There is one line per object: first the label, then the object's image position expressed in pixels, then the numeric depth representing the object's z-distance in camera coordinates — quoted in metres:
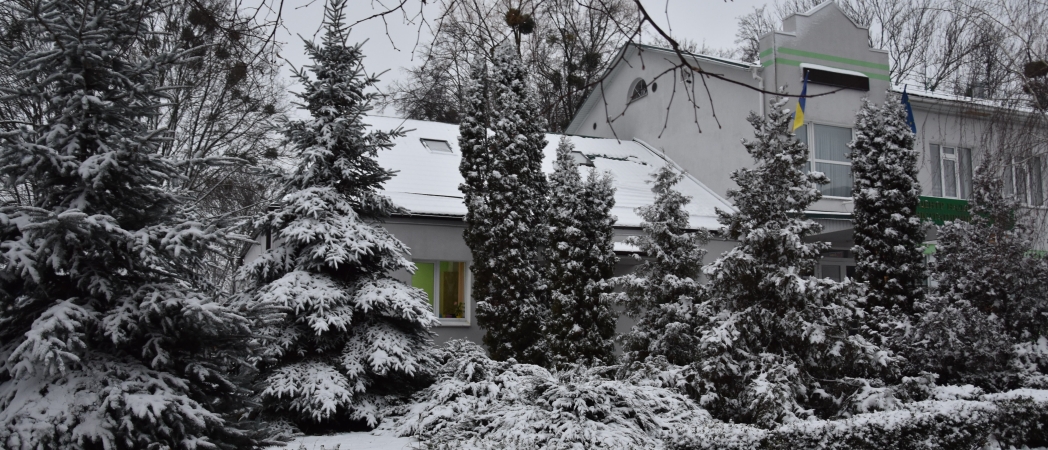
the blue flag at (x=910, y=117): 17.74
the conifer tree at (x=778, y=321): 10.00
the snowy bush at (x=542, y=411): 7.83
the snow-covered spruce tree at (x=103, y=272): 5.81
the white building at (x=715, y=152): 16.83
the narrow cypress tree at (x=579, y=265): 13.62
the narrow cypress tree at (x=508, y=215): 14.77
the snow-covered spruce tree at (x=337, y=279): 10.16
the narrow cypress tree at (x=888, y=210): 14.95
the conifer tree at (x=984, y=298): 12.02
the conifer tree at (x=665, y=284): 12.22
